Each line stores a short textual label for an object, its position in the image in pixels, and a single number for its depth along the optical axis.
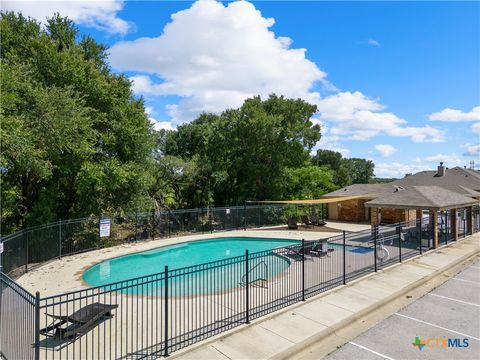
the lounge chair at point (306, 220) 24.47
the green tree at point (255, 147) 28.16
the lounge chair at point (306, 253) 13.31
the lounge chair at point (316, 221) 24.66
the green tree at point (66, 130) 13.75
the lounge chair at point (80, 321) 6.54
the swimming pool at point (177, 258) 12.95
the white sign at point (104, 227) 16.14
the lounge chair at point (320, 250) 12.23
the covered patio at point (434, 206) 15.94
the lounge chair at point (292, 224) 23.61
